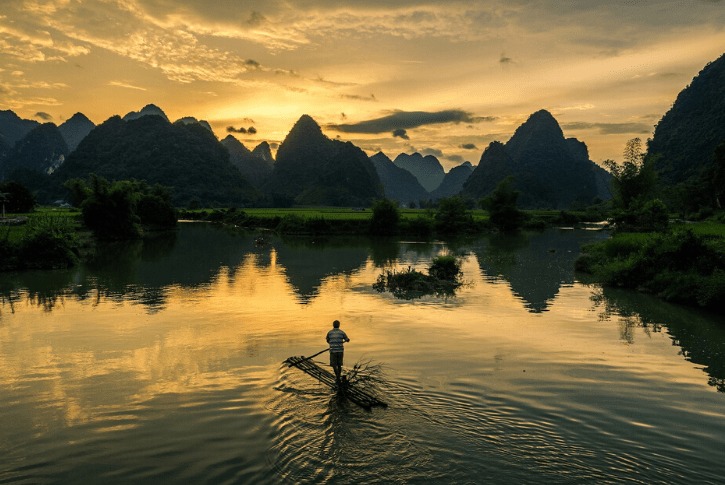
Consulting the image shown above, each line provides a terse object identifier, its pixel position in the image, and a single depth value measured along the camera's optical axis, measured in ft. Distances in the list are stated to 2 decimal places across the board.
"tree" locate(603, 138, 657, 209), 196.06
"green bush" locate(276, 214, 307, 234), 237.86
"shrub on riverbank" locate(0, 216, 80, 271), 108.06
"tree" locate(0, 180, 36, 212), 262.67
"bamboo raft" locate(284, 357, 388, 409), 34.12
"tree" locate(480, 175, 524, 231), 279.90
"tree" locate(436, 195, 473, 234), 251.39
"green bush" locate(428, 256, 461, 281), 98.27
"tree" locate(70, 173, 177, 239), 185.57
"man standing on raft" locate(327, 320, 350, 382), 38.14
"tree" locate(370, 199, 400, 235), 231.09
